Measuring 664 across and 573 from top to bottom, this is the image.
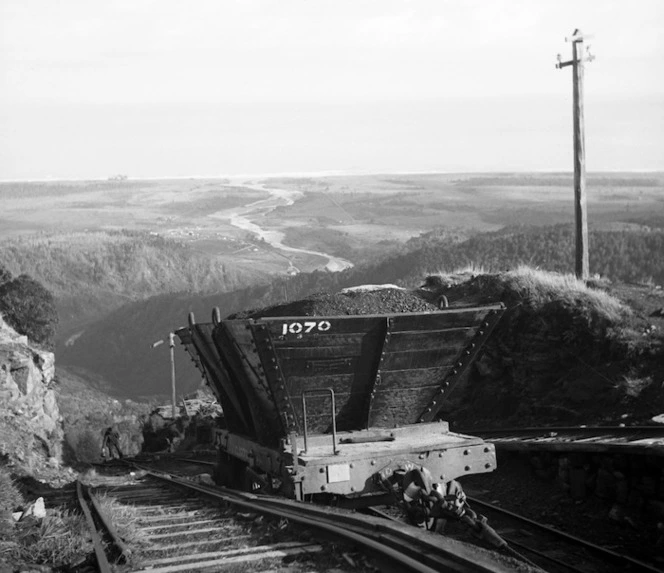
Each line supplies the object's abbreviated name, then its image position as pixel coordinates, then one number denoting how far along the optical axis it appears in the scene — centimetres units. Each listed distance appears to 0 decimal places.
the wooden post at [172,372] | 3681
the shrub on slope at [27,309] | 3691
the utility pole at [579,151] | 2441
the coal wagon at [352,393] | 832
